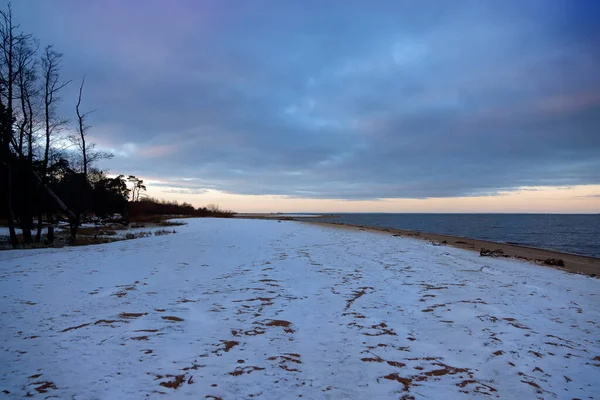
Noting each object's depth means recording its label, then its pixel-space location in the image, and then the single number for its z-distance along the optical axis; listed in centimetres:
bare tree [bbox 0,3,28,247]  1481
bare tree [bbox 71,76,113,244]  1774
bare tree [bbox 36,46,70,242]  1650
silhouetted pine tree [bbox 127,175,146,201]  8156
